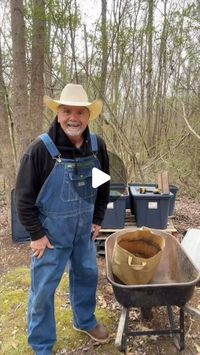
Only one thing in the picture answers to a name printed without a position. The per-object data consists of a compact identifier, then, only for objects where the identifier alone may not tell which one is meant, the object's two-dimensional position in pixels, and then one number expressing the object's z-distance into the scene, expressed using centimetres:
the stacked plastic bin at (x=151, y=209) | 407
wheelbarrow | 203
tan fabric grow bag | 222
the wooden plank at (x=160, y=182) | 425
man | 203
